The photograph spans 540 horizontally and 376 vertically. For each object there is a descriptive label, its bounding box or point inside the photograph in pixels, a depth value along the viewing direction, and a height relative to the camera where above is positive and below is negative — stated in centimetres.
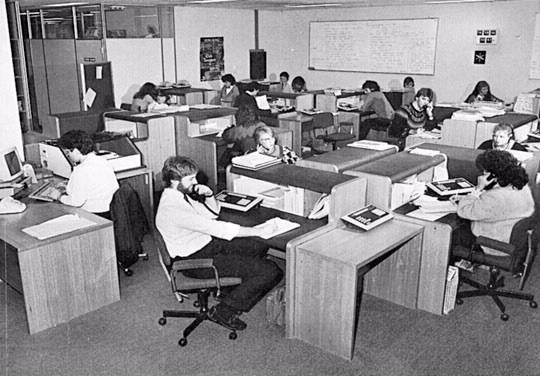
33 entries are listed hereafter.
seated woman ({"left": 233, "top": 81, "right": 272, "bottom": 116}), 768 -82
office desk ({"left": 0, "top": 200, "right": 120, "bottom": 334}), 346 -144
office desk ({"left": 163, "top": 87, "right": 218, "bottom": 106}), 816 -79
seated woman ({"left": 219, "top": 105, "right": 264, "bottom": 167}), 596 -98
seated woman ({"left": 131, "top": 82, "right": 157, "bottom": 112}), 715 -73
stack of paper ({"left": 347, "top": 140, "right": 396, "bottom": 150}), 442 -81
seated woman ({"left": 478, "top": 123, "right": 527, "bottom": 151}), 484 -80
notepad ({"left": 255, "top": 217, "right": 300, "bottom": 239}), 354 -116
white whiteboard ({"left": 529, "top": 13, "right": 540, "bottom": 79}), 883 -20
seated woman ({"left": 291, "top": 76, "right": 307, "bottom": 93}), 908 -71
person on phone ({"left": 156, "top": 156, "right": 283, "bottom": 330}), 333 -120
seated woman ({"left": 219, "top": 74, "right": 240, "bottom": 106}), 890 -81
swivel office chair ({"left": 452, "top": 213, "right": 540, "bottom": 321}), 360 -139
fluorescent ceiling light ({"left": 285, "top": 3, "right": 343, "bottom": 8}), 961 +63
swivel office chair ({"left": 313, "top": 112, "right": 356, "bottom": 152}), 770 -127
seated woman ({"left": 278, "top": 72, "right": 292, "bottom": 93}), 979 -74
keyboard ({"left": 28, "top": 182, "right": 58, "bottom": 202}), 424 -114
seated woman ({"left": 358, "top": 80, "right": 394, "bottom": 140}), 845 -103
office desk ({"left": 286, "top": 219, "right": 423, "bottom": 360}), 316 -132
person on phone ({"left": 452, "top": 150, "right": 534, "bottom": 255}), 362 -101
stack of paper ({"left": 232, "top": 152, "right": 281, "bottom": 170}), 387 -82
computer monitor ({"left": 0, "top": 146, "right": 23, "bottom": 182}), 440 -97
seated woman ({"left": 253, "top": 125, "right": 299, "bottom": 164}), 481 -85
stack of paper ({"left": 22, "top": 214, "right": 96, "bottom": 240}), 356 -119
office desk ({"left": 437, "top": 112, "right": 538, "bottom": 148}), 561 -86
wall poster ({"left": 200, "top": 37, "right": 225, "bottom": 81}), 1074 -35
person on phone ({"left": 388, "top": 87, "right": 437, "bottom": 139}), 652 -85
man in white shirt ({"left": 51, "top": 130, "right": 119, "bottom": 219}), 408 -99
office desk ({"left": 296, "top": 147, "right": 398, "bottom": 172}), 388 -82
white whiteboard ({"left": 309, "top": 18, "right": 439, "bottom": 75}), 1007 -8
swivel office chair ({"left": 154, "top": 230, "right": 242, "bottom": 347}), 320 -137
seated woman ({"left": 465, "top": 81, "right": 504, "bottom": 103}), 822 -76
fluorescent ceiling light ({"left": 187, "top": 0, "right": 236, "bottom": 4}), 855 +59
